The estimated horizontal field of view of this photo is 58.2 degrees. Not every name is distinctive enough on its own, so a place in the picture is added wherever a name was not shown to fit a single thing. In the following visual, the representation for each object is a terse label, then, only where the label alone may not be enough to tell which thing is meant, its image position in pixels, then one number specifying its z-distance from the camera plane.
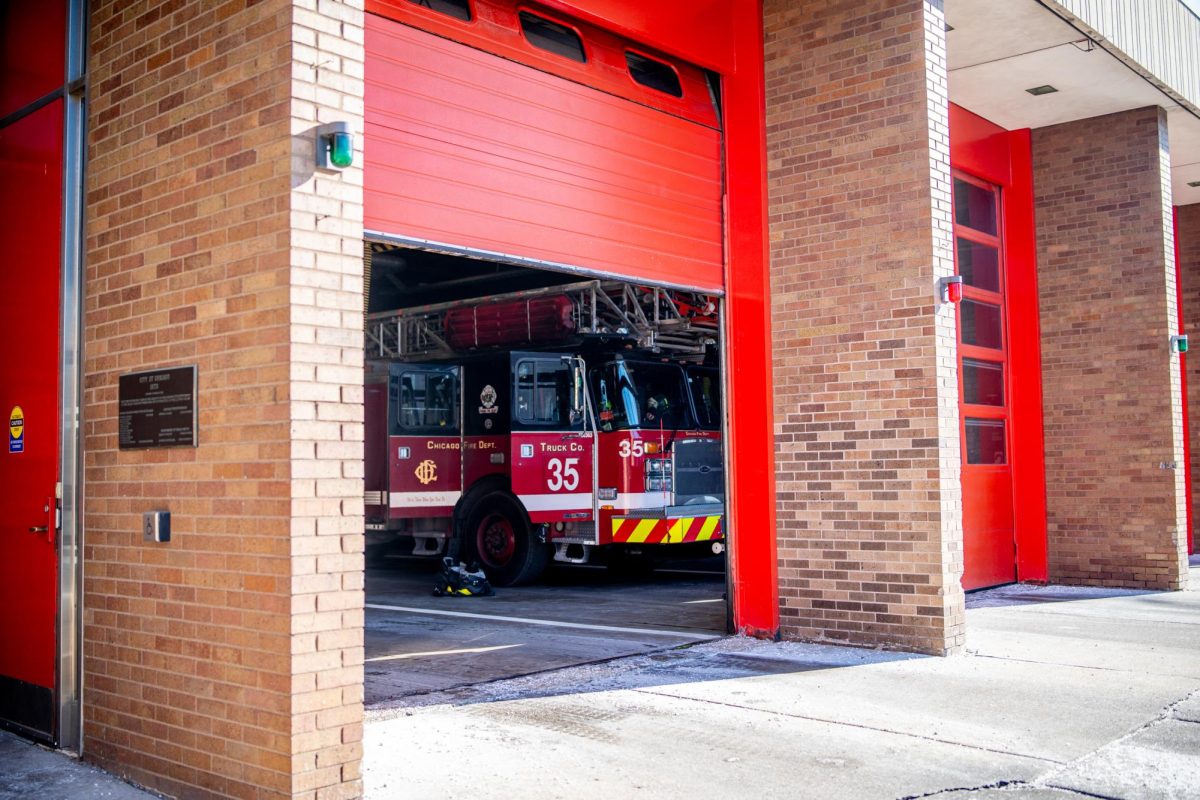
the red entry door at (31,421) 5.36
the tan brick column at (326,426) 4.11
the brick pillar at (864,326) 7.67
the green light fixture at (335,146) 4.26
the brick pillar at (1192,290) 15.30
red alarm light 7.69
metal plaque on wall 4.61
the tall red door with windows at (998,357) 10.98
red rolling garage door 5.91
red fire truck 12.12
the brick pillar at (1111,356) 11.37
